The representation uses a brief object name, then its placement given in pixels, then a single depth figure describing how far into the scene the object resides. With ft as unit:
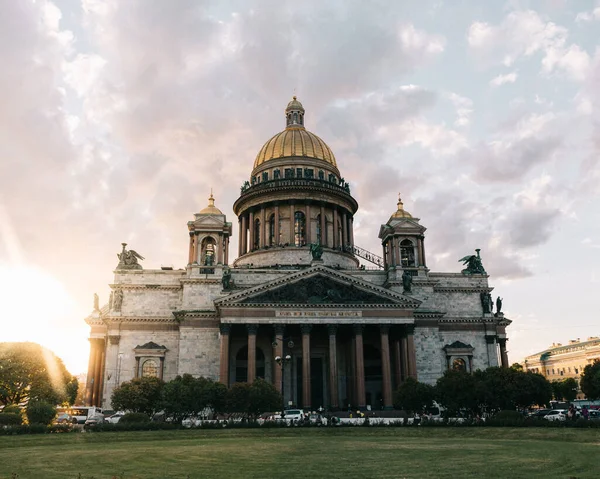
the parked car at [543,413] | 173.78
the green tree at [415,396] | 149.38
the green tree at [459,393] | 141.90
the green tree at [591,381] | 220.43
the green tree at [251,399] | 137.55
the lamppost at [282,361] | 144.60
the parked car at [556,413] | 162.16
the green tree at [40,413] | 129.70
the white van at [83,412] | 162.81
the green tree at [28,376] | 200.13
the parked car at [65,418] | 156.04
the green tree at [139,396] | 141.49
